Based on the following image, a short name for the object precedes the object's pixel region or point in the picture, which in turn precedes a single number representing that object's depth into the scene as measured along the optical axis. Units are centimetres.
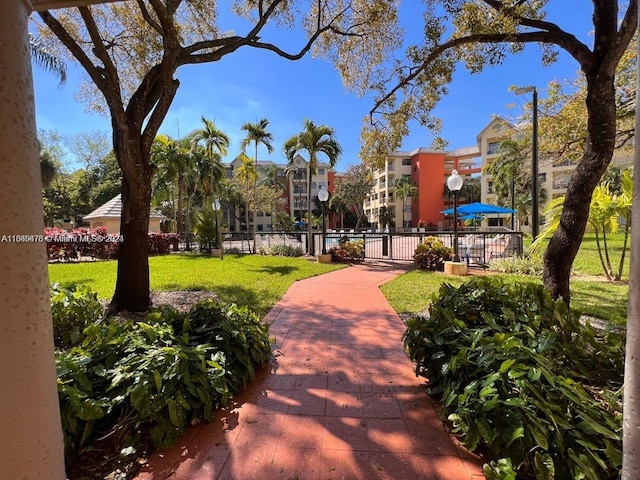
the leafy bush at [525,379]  157
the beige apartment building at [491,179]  2845
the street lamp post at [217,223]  1470
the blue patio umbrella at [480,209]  1282
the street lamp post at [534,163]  794
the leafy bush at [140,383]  186
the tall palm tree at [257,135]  1480
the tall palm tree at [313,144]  1336
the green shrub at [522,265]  823
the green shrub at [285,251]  1430
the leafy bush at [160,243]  1612
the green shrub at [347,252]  1150
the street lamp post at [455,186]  892
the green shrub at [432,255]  944
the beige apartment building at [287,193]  4820
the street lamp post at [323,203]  1203
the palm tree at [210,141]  1509
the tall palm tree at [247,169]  1612
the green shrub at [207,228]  1545
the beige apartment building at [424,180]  4247
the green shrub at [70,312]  337
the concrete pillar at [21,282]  101
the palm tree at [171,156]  1831
